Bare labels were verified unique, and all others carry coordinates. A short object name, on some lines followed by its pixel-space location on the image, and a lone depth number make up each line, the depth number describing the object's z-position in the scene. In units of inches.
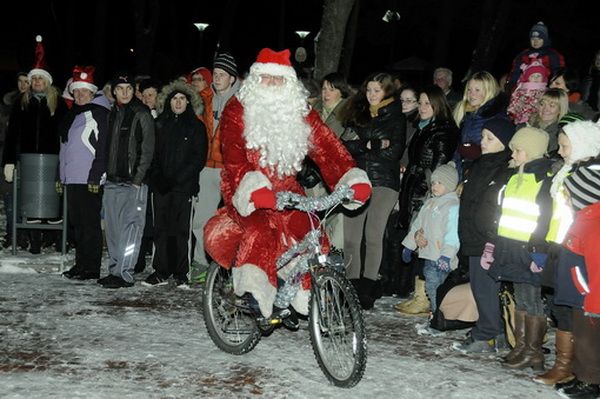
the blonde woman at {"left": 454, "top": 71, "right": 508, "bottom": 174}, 317.7
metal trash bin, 417.1
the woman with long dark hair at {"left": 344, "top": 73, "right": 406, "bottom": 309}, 345.1
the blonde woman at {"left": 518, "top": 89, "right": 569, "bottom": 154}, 314.3
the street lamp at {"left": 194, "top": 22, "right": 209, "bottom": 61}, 1325.3
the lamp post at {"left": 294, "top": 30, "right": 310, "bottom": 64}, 1066.4
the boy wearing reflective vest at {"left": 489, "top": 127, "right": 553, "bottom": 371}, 259.4
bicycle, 230.2
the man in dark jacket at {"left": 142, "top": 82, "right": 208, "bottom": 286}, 375.9
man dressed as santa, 251.9
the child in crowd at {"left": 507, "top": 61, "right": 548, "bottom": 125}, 343.9
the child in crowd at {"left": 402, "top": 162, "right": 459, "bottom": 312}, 319.0
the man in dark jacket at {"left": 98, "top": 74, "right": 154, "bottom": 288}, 374.3
